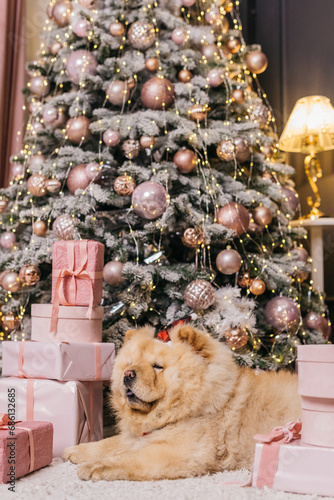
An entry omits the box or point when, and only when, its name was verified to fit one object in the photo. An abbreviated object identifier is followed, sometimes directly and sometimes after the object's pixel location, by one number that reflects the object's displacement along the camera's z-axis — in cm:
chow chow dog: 150
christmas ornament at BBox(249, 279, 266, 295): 248
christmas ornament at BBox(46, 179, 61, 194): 257
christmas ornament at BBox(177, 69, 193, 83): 273
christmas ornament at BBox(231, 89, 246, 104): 275
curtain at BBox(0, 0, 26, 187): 353
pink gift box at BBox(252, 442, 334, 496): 135
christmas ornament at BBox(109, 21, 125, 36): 269
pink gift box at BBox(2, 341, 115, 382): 186
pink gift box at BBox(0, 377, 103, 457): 185
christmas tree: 239
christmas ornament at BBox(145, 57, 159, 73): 268
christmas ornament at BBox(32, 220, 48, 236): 252
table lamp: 308
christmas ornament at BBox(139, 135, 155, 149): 253
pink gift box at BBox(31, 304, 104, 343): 200
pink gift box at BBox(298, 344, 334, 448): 137
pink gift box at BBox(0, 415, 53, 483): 146
